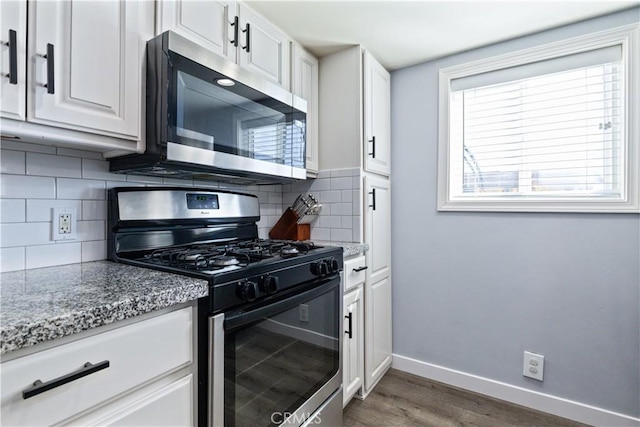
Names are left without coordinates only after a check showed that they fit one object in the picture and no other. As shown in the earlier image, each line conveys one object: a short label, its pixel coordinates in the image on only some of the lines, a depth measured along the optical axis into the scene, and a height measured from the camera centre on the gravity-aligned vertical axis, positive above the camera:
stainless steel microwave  1.12 +0.38
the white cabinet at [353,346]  1.71 -0.75
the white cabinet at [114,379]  0.60 -0.37
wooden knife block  2.02 -0.10
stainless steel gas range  0.94 -0.31
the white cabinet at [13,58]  0.82 +0.40
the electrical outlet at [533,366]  1.86 -0.90
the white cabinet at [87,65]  0.89 +0.45
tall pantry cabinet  1.95 +0.41
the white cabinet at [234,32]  1.24 +0.80
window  1.70 +0.50
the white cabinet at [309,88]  1.89 +0.77
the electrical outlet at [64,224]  1.15 -0.04
